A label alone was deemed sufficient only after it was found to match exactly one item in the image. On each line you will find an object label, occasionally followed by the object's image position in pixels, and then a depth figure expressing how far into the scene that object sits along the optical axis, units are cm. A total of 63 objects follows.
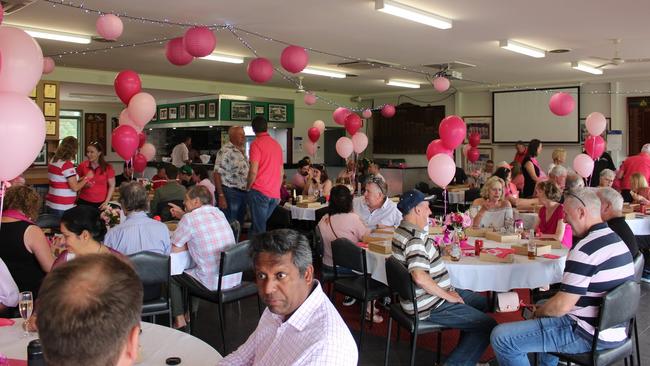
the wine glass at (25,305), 260
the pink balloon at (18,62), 295
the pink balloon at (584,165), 845
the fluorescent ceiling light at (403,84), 1377
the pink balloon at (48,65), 736
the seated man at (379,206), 565
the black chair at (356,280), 434
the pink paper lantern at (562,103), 925
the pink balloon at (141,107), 662
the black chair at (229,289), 431
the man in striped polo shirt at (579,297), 310
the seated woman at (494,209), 568
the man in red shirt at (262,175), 656
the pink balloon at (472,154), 1334
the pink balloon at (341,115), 1175
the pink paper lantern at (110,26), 551
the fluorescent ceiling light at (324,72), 1143
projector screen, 1378
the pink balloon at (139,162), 930
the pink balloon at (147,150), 966
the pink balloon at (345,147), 1012
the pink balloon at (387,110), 1341
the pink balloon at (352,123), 1070
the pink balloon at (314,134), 1210
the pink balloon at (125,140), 652
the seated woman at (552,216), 495
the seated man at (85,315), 121
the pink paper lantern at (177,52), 645
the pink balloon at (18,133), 268
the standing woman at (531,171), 920
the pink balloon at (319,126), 1235
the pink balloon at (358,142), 1030
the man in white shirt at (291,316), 187
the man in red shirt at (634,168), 834
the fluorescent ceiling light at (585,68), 1091
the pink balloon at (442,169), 566
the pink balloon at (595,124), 870
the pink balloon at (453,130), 618
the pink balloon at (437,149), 666
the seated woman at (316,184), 878
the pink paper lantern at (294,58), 666
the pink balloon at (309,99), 1198
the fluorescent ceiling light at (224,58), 947
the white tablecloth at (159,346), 226
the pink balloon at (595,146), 930
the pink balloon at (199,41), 573
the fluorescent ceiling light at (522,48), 848
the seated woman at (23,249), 369
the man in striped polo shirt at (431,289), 359
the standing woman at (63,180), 672
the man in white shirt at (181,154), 1333
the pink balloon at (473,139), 1351
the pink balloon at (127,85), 676
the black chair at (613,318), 303
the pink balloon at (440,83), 1000
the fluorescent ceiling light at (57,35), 750
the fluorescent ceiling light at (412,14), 608
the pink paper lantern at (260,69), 697
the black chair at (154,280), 384
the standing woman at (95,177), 697
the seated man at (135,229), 418
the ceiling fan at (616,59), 876
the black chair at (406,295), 358
